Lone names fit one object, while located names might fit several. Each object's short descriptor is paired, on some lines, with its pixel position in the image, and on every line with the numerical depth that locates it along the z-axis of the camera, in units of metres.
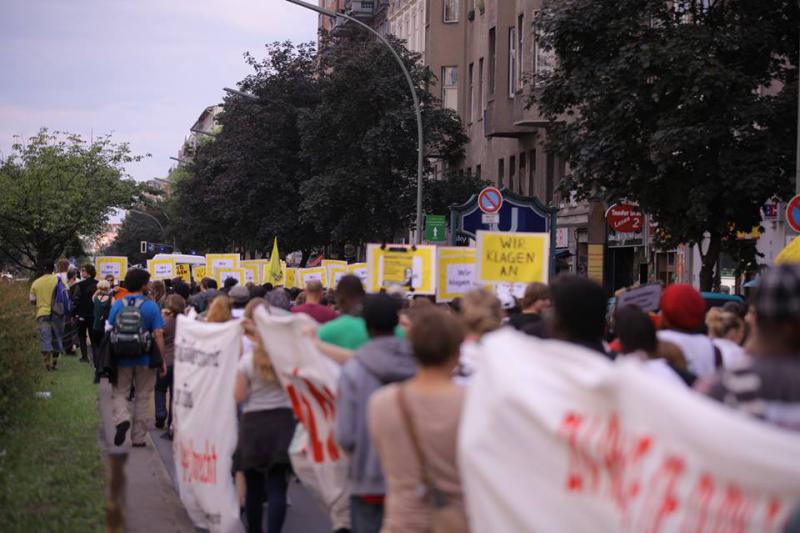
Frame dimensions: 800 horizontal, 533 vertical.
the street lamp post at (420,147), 33.09
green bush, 14.15
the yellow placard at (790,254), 15.90
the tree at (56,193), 62.00
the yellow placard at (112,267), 36.22
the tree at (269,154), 54.41
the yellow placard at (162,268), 34.84
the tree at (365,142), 45.41
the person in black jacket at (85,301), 27.67
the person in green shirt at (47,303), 25.95
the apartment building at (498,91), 42.91
